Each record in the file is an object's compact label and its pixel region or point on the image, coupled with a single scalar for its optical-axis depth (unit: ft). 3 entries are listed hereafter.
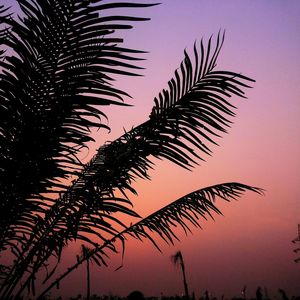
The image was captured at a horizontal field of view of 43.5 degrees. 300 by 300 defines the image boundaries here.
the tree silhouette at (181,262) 89.68
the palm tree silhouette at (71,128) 6.78
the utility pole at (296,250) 96.04
